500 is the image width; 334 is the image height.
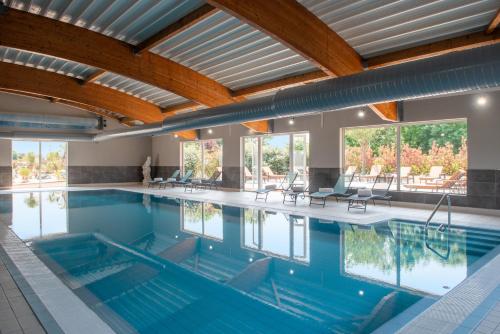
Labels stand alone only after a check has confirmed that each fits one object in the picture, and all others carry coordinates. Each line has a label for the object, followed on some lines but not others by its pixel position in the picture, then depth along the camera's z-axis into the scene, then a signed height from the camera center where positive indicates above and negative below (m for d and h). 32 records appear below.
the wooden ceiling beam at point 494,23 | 5.07 +2.16
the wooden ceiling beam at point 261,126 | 11.45 +1.39
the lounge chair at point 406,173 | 8.94 -0.15
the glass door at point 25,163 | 14.57 +0.28
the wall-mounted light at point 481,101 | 7.50 +1.43
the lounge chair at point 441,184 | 8.17 -0.42
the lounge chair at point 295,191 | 9.34 -0.63
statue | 17.14 -0.11
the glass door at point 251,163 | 12.90 +0.19
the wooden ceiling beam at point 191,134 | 14.96 +1.47
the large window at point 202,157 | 14.58 +0.52
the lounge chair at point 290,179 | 10.36 -0.34
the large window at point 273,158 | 11.40 +0.34
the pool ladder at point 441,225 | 6.01 -1.03
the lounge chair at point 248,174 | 13.14 -0.22
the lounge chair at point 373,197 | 8.09 -0.70
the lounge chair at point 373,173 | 9.63 -0.16
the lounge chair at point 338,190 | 8.70 -0.58
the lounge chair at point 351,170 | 9.95 -0.07
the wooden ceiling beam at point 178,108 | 11.99 +2.16
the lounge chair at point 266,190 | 9.92 -0.64
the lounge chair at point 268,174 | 12.56 -0.22
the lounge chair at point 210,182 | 13.52 -0.53
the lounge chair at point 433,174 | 8.56 -0.18
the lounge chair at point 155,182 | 14.93 -0.58
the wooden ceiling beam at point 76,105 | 13.86 +2.72
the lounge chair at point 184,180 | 13.65 -0.46
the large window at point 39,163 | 14.67 +0.28
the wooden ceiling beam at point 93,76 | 9.33 +2.60
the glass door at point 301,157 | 11.24 +0.36
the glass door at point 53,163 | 15.38 +0.29
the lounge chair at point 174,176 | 14.77 -0.33
